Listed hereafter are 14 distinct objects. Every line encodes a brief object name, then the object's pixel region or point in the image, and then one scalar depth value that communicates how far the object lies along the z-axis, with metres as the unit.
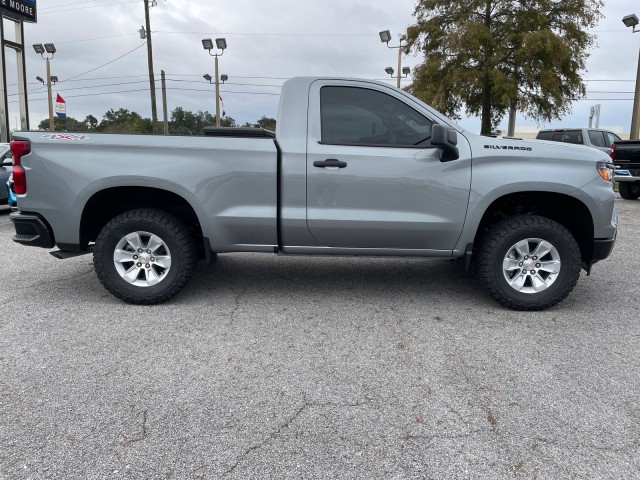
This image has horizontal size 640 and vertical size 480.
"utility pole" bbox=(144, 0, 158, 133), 24.74
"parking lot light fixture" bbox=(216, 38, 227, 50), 28.16
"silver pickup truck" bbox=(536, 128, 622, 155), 13.86
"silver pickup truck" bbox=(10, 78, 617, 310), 4.22
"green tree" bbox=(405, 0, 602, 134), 21.06
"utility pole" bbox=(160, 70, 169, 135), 30.48
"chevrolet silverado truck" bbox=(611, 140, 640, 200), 13.06
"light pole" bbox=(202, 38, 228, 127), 28.09
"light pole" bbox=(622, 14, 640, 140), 18.58
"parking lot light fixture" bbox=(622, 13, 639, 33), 18.55
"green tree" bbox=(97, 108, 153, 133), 61.56
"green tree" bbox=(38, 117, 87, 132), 49.46
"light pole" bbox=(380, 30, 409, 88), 27.72
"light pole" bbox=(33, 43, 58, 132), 32.57
